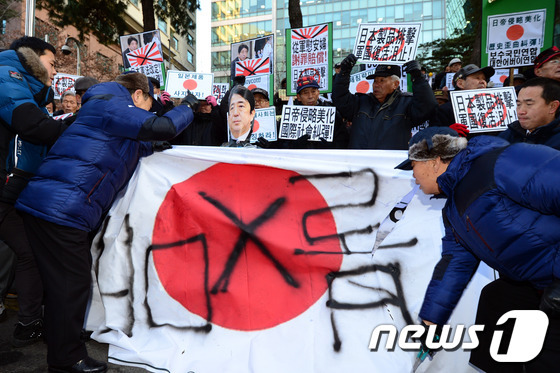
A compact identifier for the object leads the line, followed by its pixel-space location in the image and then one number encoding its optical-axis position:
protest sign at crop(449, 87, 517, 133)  3.21
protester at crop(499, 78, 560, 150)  2.22
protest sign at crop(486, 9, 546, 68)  4.55
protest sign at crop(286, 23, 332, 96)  4.87
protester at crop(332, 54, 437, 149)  3.17
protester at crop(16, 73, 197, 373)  2.09
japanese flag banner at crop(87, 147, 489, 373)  2.19
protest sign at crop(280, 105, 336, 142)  3.84
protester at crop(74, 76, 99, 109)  3.39
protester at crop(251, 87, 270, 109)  4.56
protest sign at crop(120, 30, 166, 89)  5.79
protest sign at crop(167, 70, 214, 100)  5.26
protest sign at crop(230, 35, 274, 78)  5.46
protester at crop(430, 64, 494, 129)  3.39
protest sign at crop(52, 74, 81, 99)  7.01
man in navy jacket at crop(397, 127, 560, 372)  1.35
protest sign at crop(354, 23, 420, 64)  3.72
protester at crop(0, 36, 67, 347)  2.35
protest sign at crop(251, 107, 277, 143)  4.37
